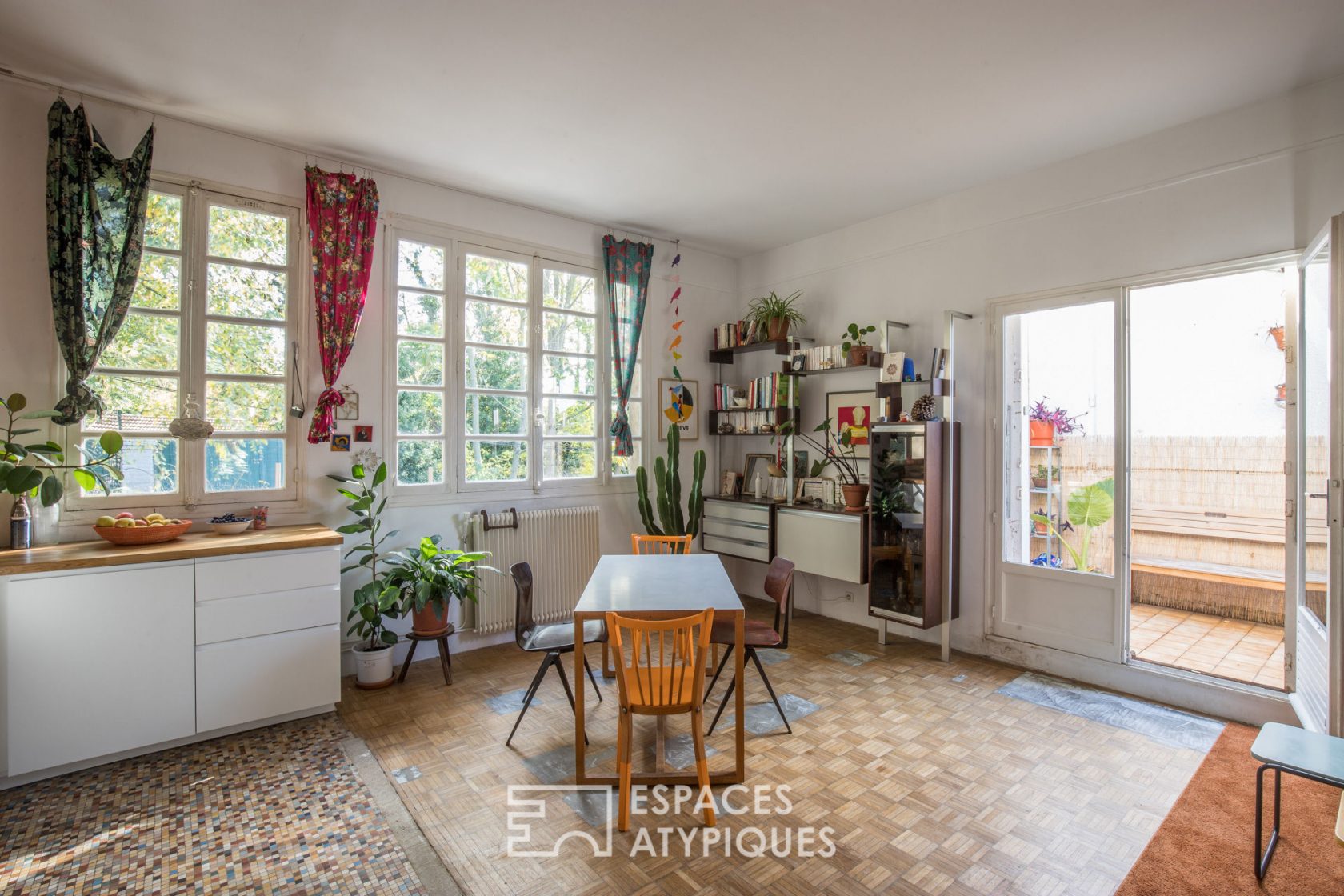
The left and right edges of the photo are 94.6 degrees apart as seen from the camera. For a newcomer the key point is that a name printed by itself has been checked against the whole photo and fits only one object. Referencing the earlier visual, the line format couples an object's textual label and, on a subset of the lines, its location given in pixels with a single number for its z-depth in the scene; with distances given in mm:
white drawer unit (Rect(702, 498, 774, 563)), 5309
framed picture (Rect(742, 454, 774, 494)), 5785
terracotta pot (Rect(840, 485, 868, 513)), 4734
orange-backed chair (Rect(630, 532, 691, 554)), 4188
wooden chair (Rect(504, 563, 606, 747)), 3098
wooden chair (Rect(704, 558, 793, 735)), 3195
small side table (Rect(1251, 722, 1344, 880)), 2004
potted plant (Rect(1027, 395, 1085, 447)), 4247
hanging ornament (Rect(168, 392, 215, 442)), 3352
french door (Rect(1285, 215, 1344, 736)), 2537
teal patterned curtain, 5227
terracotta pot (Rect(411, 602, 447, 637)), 3953
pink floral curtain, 3883
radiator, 4523
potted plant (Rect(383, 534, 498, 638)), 3803
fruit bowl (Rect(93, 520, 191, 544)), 3055
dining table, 2619
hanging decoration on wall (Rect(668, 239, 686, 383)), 5746
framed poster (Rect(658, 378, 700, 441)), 5676
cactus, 5320
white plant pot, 3773
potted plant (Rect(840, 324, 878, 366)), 4781
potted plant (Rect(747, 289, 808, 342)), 5379
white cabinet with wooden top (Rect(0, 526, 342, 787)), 2727
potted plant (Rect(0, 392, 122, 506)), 2750
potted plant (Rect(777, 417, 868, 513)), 5121
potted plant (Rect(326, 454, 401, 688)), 3719
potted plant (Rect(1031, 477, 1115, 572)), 4133
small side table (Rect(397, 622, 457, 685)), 3902
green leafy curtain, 3146
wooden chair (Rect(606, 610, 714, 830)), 2430
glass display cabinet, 4281
